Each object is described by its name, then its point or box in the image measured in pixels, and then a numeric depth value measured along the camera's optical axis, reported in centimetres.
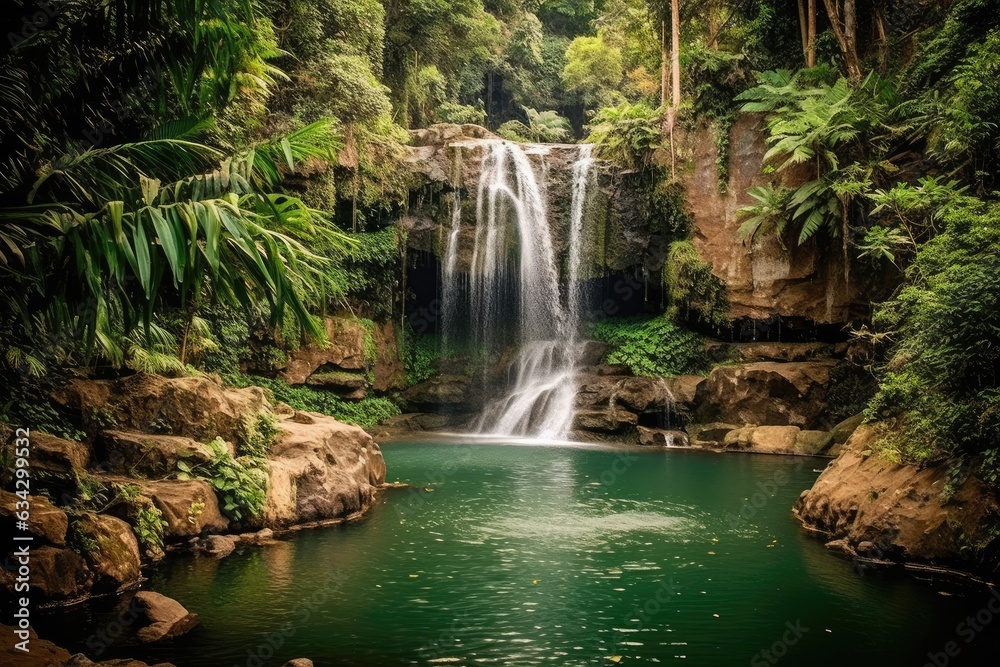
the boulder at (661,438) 1722
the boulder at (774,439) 1609
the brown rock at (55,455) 716
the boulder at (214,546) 785
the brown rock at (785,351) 1814
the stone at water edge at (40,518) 593
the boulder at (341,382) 1911
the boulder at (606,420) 1773
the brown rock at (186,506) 777
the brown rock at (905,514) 721
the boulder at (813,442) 1568
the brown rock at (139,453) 812
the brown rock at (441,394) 2052
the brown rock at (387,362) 2103
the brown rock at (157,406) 857
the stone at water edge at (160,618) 555
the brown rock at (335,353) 1875
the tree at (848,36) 1722
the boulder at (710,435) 1705
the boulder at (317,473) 916
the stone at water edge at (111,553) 650
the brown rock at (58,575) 609
